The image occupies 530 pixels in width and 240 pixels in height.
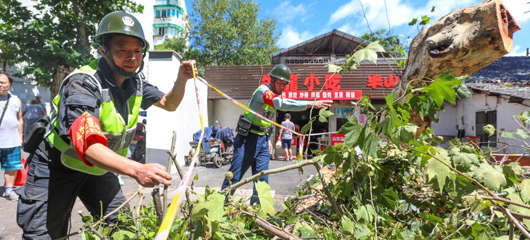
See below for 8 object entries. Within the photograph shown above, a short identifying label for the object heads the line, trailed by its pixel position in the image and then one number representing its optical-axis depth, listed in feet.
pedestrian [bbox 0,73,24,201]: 14.08
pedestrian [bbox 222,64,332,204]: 11.00
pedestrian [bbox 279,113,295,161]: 35.96
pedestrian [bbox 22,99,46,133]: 29.14
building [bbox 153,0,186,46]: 156.25
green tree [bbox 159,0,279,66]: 84.02
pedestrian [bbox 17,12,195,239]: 5.21
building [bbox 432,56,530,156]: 33.91
